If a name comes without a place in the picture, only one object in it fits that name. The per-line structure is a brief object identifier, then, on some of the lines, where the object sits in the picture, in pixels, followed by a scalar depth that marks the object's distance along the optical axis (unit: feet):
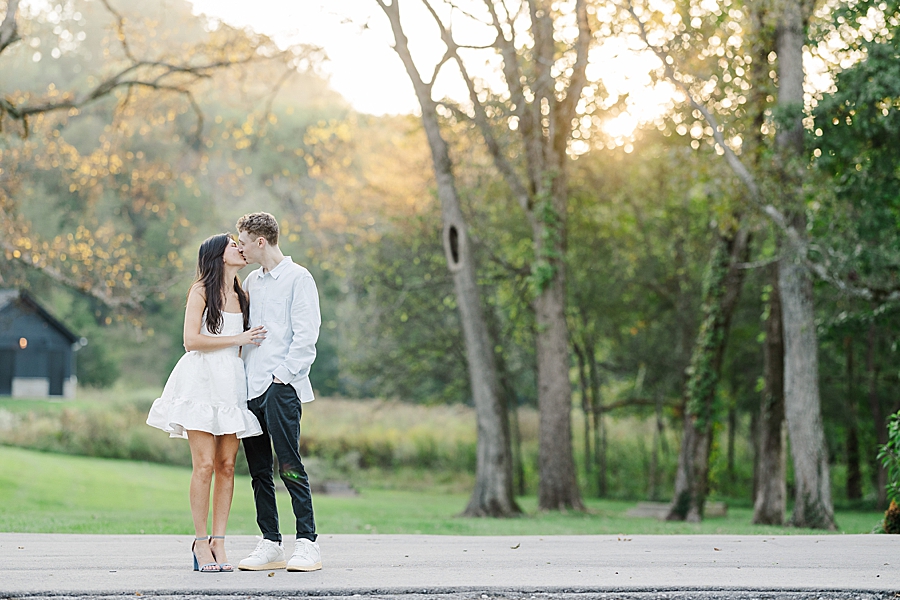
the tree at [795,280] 99.86
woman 39.17
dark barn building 272.51
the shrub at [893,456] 61.62
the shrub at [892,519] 61.26
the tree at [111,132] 109.70
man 39.27
